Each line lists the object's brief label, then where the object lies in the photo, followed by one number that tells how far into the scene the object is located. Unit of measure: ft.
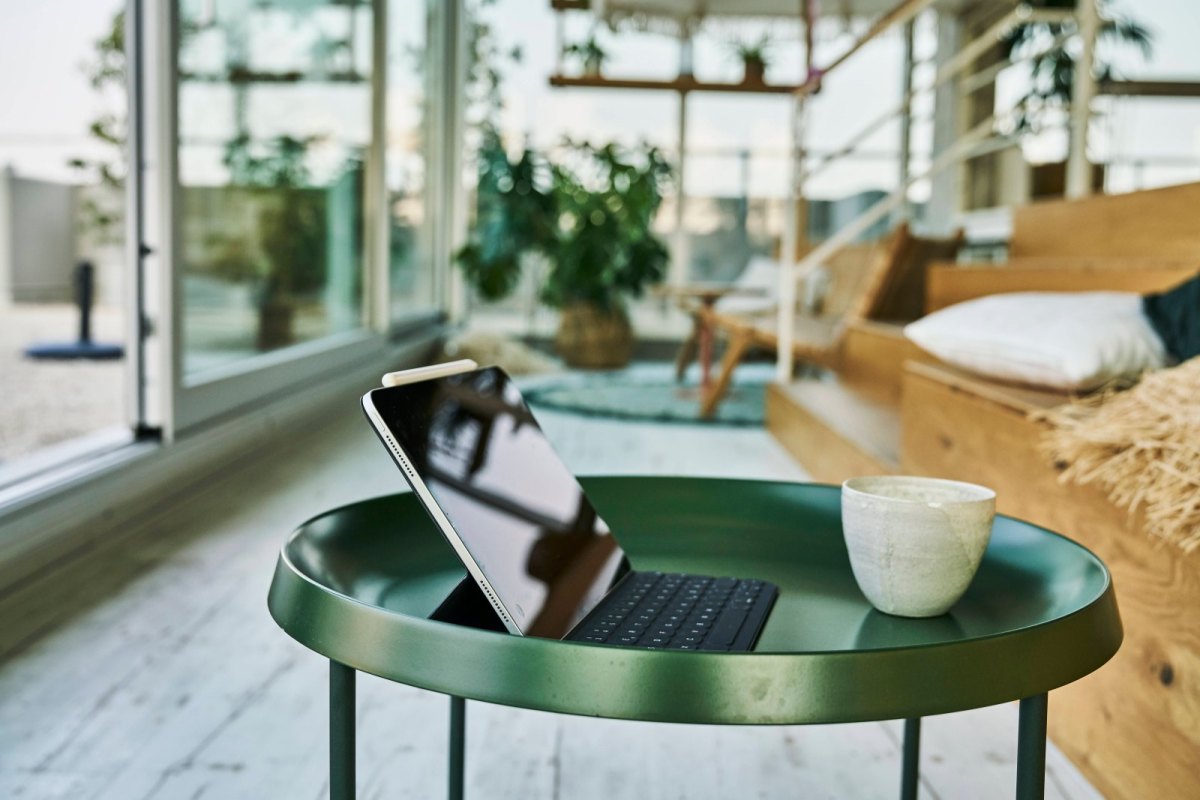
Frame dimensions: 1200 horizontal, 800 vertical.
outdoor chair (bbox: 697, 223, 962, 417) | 13.01
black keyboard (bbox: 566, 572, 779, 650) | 2.29
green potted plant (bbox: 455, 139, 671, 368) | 20.51
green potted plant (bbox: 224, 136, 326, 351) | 10.82
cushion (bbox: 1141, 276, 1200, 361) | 5.52
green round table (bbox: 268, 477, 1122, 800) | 1.86
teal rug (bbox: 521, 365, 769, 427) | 14.29
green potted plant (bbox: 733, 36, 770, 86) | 23.20
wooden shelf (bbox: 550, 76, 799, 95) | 22.89
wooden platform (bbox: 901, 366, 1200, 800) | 3.70
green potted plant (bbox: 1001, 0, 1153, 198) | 19.81
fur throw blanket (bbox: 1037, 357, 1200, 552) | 3.74
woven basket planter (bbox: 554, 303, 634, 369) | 20.65
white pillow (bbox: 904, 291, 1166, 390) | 5.57
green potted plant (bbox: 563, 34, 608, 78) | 23.11
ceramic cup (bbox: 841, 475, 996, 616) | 2.48
